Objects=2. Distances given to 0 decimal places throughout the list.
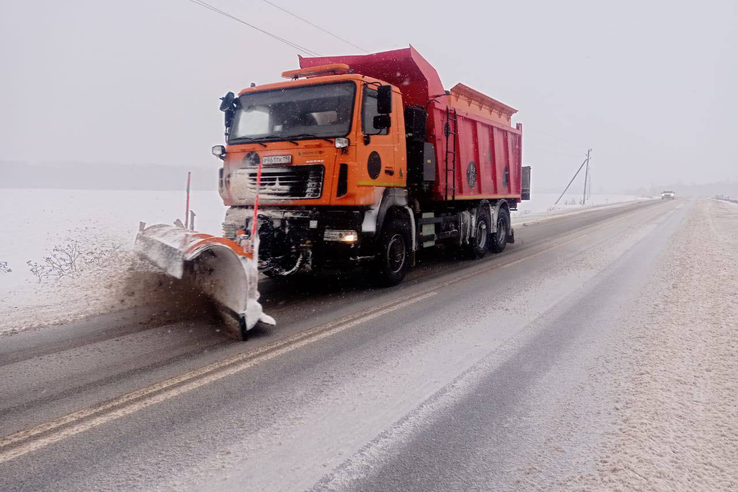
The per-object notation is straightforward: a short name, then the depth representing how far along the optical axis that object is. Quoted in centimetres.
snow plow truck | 608
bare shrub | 718
